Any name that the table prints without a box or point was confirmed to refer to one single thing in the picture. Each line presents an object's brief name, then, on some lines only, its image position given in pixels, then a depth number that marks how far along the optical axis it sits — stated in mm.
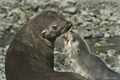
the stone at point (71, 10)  21295
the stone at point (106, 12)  21422
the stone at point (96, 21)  19422
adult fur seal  7398
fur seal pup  8719
